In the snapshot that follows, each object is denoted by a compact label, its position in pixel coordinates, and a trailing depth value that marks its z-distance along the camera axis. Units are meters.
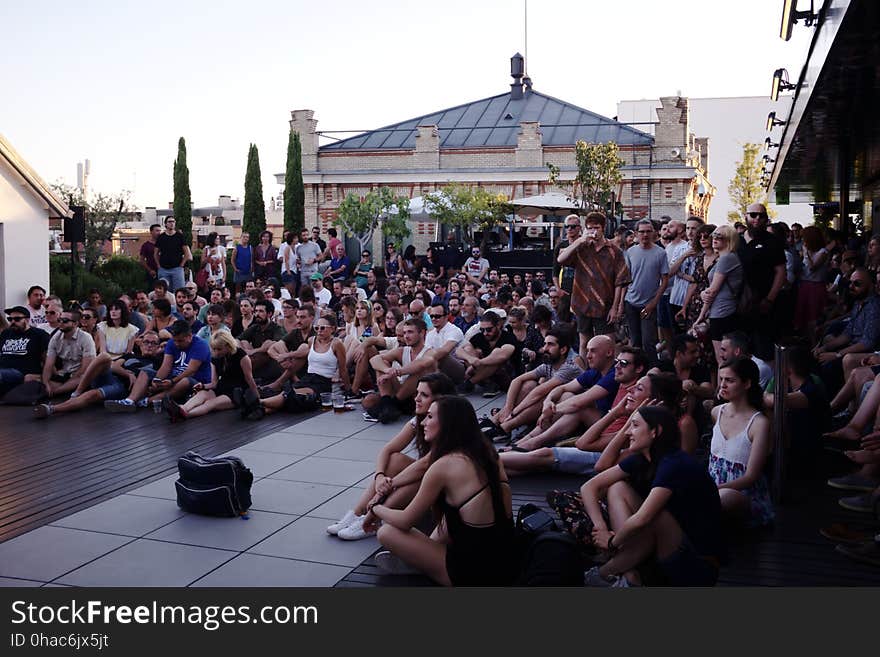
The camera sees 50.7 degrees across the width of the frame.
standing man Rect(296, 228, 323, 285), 20.03
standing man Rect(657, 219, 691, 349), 10.49
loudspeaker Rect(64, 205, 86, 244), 17.74
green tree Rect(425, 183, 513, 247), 32.38
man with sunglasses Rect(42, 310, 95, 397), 11.66
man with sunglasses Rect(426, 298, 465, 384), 11.36
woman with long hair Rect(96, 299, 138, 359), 12.56
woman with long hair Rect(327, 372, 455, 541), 5.77
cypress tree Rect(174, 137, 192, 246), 42.09
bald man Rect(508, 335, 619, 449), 8.04
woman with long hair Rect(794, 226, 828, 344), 11.70
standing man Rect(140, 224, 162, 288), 17.66
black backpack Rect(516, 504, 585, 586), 4.92
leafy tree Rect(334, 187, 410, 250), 33.12
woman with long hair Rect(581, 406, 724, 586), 4.81
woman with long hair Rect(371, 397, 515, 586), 4.87
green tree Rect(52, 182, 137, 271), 31.64
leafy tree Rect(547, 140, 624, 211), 32.22
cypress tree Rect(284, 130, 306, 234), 42.19
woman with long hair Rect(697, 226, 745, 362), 8.84
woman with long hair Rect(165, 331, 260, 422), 10.59
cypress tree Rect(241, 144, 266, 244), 42.03
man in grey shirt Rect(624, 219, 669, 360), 10.25
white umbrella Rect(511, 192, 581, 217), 29.11
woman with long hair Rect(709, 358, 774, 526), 5.95
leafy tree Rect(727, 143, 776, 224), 40.56
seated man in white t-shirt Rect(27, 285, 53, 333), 13.59
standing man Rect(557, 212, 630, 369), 10.22
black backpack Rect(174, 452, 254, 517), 6.70
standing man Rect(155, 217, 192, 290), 17.00
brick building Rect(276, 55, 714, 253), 40.78
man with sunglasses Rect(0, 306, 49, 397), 11.87
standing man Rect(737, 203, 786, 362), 9.00
